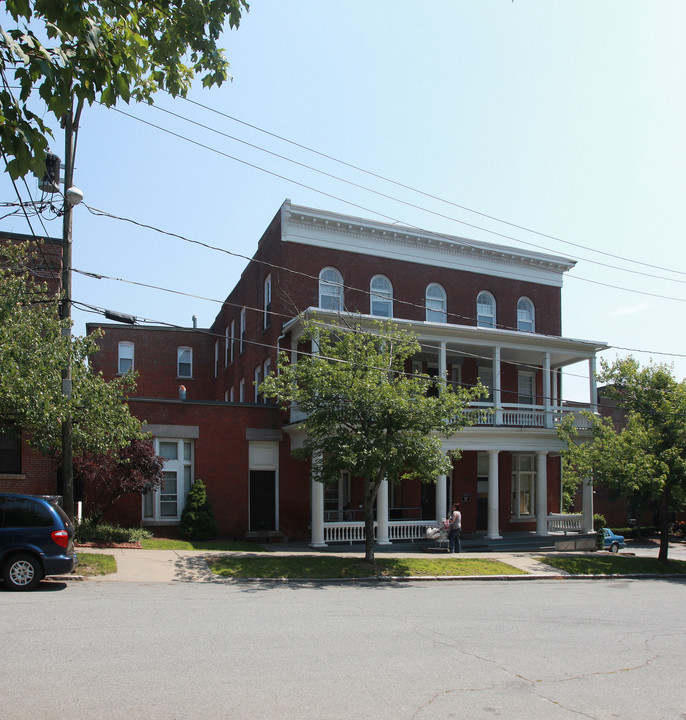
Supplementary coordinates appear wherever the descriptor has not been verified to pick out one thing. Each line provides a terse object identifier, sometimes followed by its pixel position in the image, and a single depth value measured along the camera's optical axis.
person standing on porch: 22.16
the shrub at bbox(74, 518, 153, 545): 18.97
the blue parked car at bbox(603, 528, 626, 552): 25.88
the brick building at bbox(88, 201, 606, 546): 23.11
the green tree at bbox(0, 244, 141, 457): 15.16
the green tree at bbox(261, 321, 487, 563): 17.25
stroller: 22.73
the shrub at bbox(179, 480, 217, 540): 21.66
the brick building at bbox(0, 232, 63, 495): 20.22
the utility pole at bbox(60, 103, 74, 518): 15.84
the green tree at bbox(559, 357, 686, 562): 20.67
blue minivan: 12.77
